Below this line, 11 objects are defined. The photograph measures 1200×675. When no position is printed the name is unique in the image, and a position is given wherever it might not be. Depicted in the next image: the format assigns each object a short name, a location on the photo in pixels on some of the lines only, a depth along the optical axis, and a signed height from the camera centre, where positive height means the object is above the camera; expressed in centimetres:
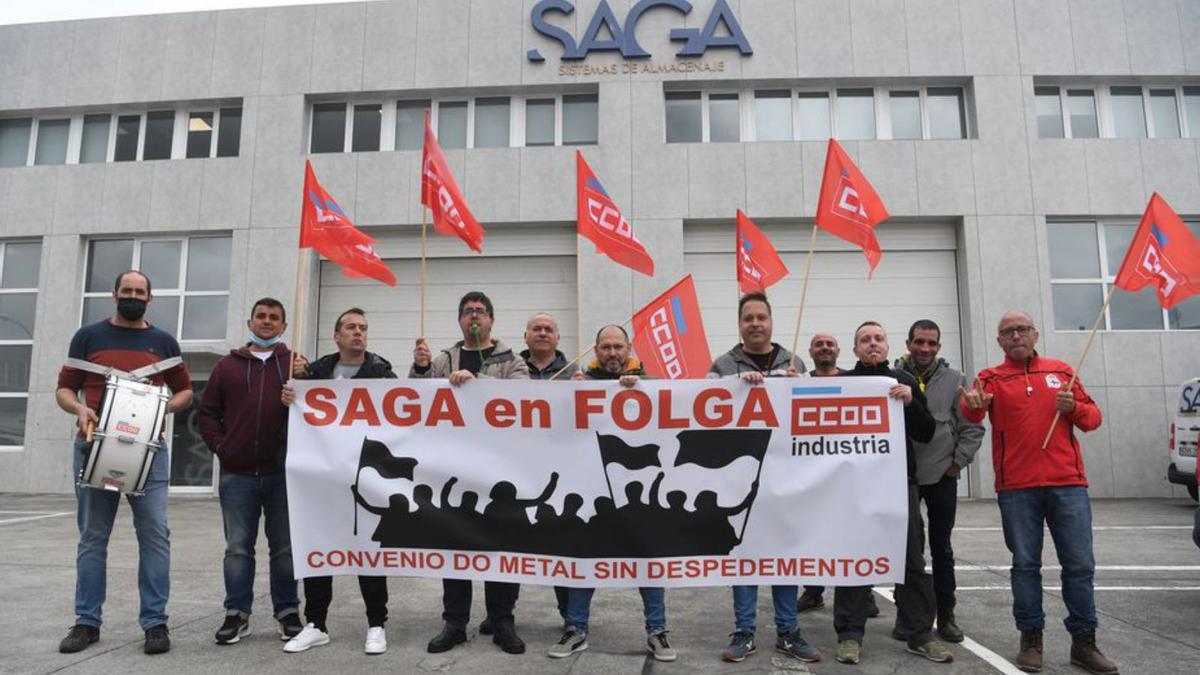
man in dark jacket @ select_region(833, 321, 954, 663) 419 -102
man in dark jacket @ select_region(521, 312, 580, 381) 483 +40
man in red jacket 402 -37
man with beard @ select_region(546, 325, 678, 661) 418 -111
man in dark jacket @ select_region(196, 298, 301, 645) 448 -30
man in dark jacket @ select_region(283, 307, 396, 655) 433 +9
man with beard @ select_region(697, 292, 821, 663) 412 +23
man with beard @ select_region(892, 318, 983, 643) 444 -27
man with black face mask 430 -52
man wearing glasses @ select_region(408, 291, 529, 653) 436 +26
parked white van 993 -36
